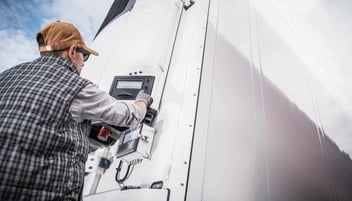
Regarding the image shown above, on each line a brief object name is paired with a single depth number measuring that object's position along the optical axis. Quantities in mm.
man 573
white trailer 953
